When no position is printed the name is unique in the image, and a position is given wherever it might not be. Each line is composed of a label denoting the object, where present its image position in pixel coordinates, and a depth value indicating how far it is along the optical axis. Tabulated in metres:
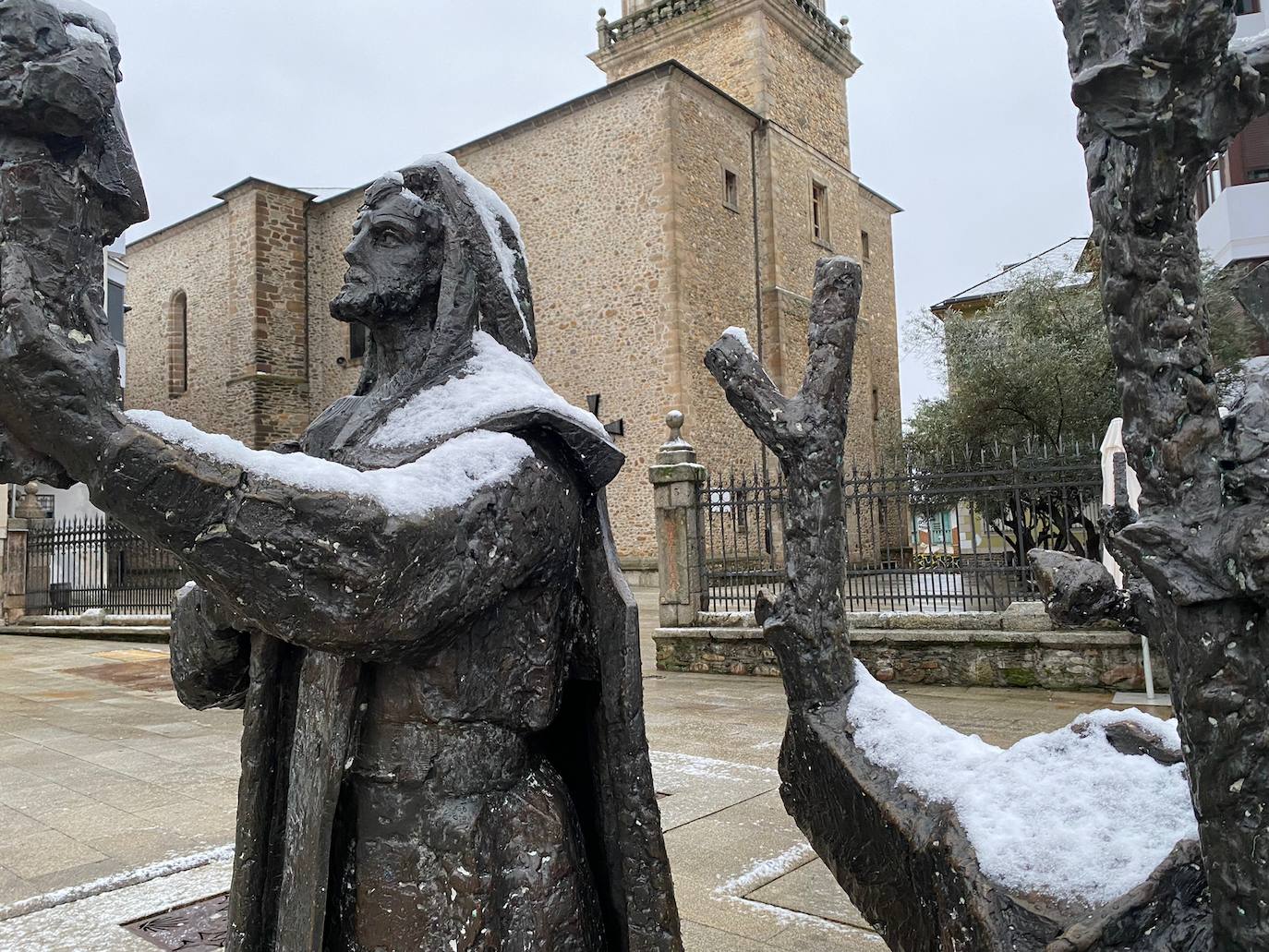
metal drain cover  2.76
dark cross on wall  19.01
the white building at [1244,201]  19.16
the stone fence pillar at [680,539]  9.85
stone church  19.80
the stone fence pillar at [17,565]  15.64
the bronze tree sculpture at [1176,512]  1.02
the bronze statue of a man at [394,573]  1.12
